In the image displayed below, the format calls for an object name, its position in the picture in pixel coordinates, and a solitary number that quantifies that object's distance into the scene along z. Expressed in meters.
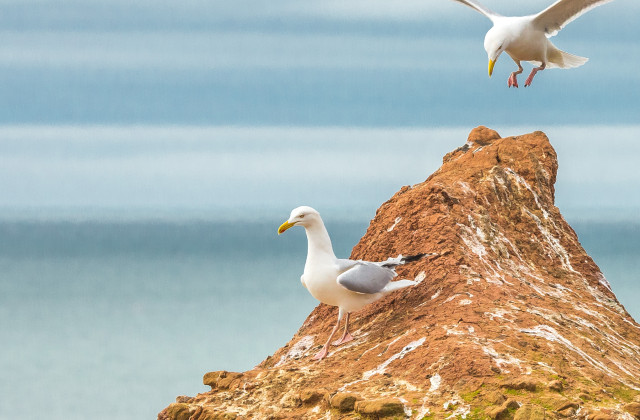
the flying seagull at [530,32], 32.62
